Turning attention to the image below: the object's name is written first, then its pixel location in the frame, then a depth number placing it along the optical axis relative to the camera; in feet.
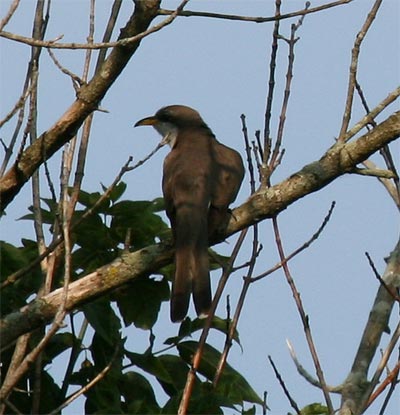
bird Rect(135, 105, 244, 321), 34.42
